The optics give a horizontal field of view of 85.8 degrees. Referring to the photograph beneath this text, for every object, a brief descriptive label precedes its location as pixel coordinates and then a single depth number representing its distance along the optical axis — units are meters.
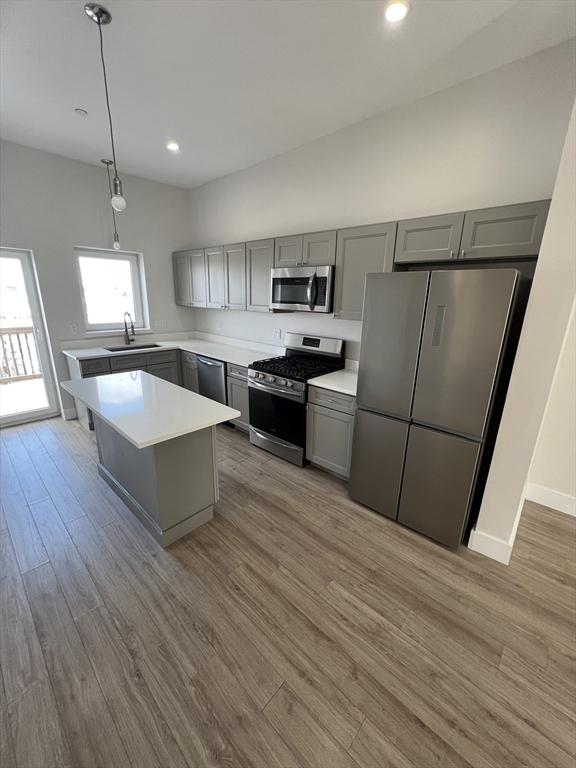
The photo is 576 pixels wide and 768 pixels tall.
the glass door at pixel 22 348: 3.72
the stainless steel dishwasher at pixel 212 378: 3.84
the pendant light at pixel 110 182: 3.80
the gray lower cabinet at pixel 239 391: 3.57
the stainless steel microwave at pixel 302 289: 2.89
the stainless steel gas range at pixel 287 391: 2.97
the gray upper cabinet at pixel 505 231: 1.88
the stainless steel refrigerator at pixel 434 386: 1.82
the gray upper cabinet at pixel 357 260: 2.48
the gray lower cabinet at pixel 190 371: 4.37
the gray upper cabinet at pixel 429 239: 2.15
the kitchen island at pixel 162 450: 1.87
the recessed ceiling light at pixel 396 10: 1.63
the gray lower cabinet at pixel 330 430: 2.67
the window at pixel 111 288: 4.25
